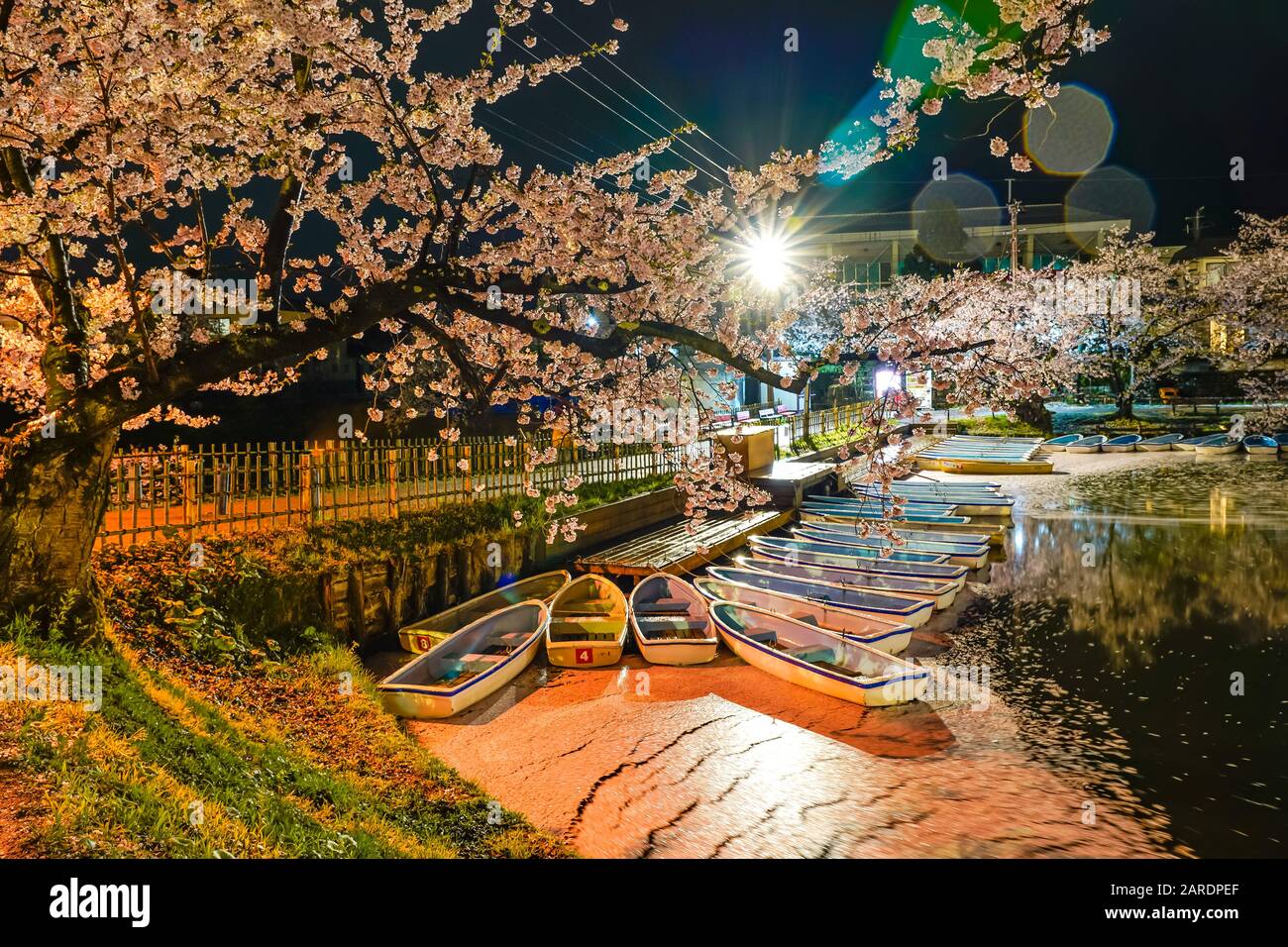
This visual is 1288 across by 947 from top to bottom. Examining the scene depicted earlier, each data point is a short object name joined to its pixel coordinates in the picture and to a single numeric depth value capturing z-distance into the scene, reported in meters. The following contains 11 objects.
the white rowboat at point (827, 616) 11.41
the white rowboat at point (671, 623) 11.71
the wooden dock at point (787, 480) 21.78
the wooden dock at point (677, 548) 15.25
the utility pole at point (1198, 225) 55.00
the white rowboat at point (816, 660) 10.09
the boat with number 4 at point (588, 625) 11.77
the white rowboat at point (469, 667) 9.62
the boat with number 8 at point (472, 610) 11.59
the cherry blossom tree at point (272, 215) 6.44
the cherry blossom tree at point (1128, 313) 38.38
